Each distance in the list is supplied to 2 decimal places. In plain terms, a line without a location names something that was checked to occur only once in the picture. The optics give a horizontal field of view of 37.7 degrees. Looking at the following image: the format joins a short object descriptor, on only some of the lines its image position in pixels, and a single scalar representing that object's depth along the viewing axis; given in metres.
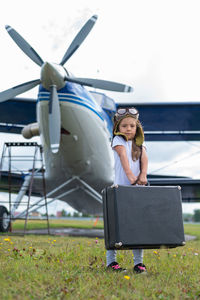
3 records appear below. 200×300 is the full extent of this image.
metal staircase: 6.73
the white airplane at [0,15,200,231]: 6.80
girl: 2.37
